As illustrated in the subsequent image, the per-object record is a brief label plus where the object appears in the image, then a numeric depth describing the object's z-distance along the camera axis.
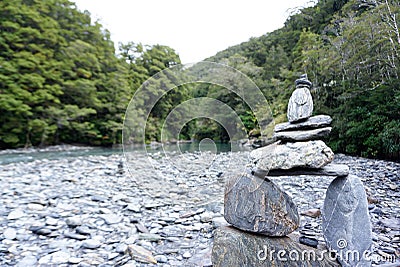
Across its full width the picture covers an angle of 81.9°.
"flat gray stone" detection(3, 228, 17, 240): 2.53
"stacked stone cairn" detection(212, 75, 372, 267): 1.66
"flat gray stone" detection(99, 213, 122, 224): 3.14
